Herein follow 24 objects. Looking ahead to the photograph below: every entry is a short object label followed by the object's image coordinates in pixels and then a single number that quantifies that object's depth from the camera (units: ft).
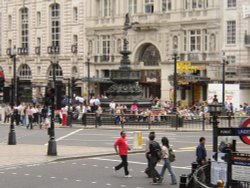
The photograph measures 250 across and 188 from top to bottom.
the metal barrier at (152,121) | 155.84
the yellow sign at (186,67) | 218.18
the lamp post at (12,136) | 115.18
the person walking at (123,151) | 78.54
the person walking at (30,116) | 160.76
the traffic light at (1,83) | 97.23
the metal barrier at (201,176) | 55.27
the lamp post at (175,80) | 165.95
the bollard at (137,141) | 108.27
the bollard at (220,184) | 48.38
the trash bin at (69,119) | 167.11
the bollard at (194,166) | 64.97
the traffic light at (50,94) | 100.53
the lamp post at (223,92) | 175.06
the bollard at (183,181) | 59.47
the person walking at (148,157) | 75.36
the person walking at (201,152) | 71.23
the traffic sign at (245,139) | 53.43
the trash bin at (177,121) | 155.02
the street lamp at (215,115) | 60.03
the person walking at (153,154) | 73.97
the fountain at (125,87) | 172.55
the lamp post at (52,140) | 97.91
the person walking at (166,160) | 72.49
